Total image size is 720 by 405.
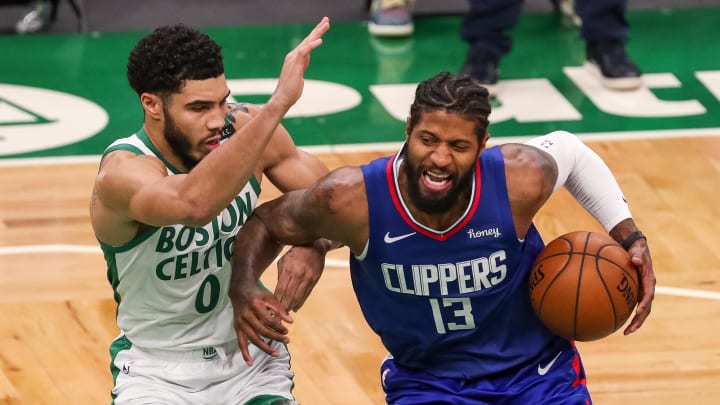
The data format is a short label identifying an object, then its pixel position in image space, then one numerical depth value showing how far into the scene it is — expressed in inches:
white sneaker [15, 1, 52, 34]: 840.3
